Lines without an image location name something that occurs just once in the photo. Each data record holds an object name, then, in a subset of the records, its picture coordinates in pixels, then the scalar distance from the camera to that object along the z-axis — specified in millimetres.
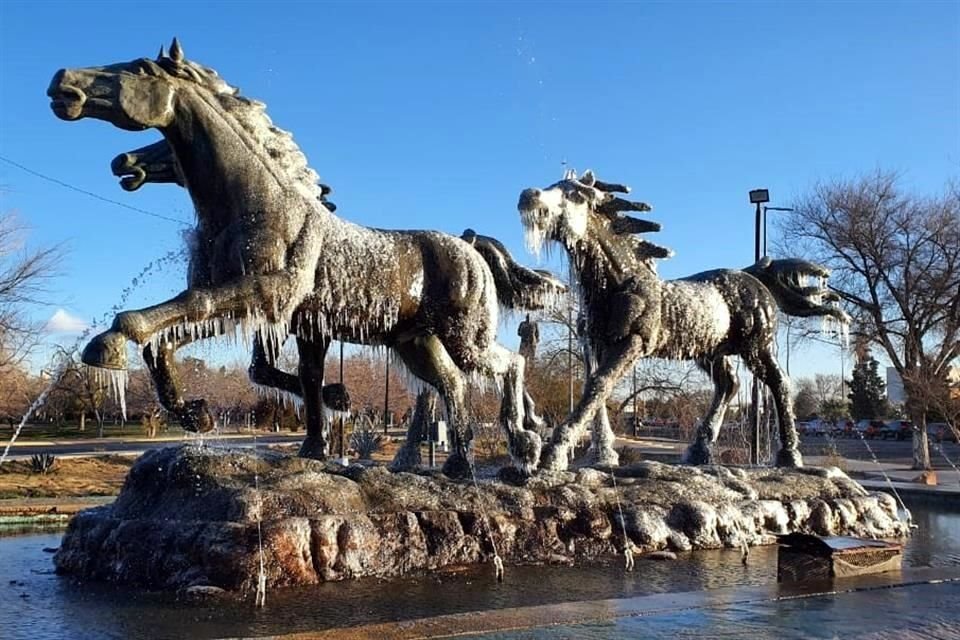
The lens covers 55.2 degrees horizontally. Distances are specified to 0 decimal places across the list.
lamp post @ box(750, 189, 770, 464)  15602
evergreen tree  65562
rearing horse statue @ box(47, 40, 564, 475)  7449
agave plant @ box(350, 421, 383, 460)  22109
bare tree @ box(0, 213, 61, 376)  24359
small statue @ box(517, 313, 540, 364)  12633
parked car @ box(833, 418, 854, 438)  58250
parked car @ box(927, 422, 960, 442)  46912
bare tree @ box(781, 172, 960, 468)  27219
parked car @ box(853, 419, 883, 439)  57631
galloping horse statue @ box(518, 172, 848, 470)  9539
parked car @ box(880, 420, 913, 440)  57153
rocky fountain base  6547
